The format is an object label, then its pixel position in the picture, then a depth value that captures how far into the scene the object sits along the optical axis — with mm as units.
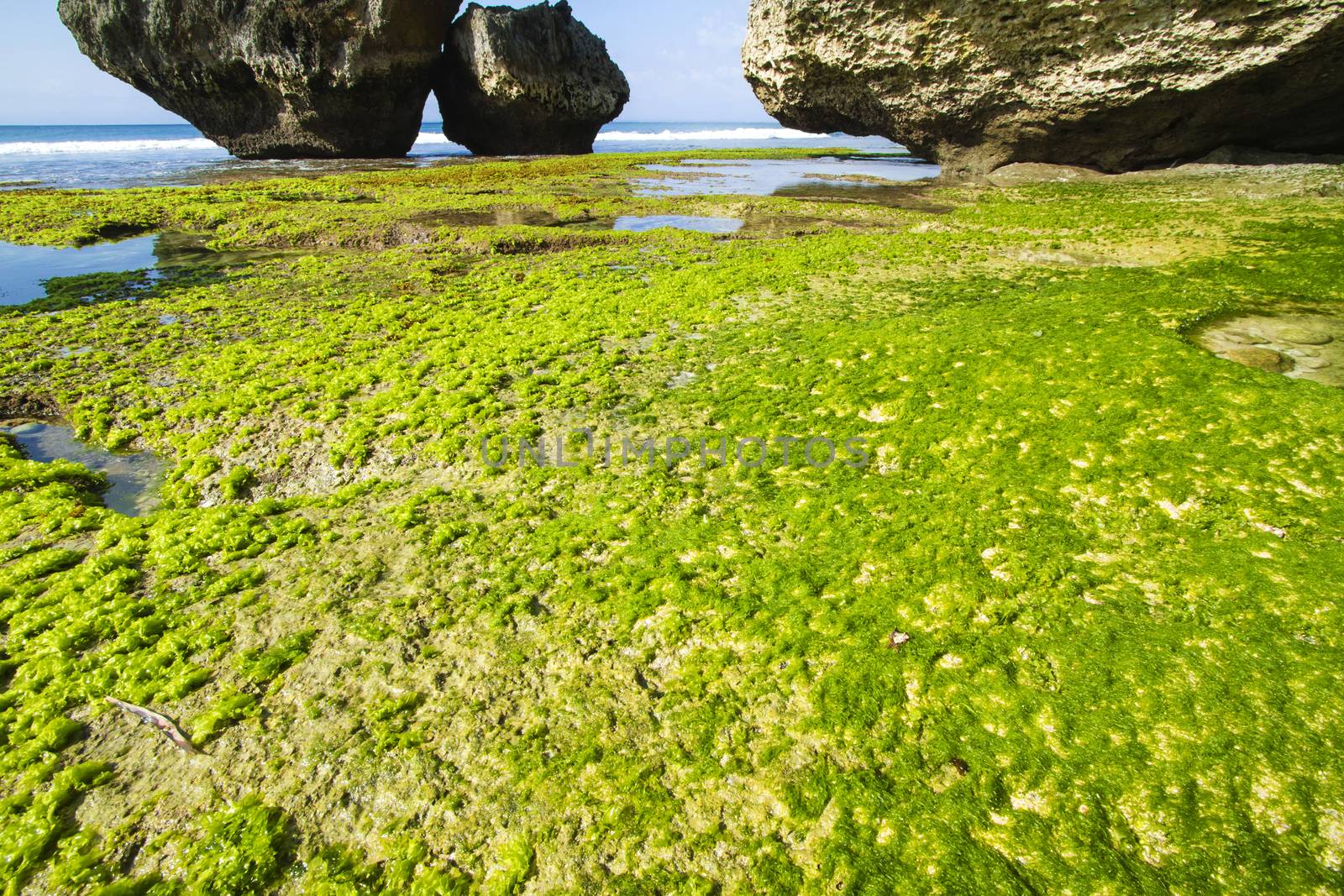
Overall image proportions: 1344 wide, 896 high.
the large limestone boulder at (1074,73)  14344
